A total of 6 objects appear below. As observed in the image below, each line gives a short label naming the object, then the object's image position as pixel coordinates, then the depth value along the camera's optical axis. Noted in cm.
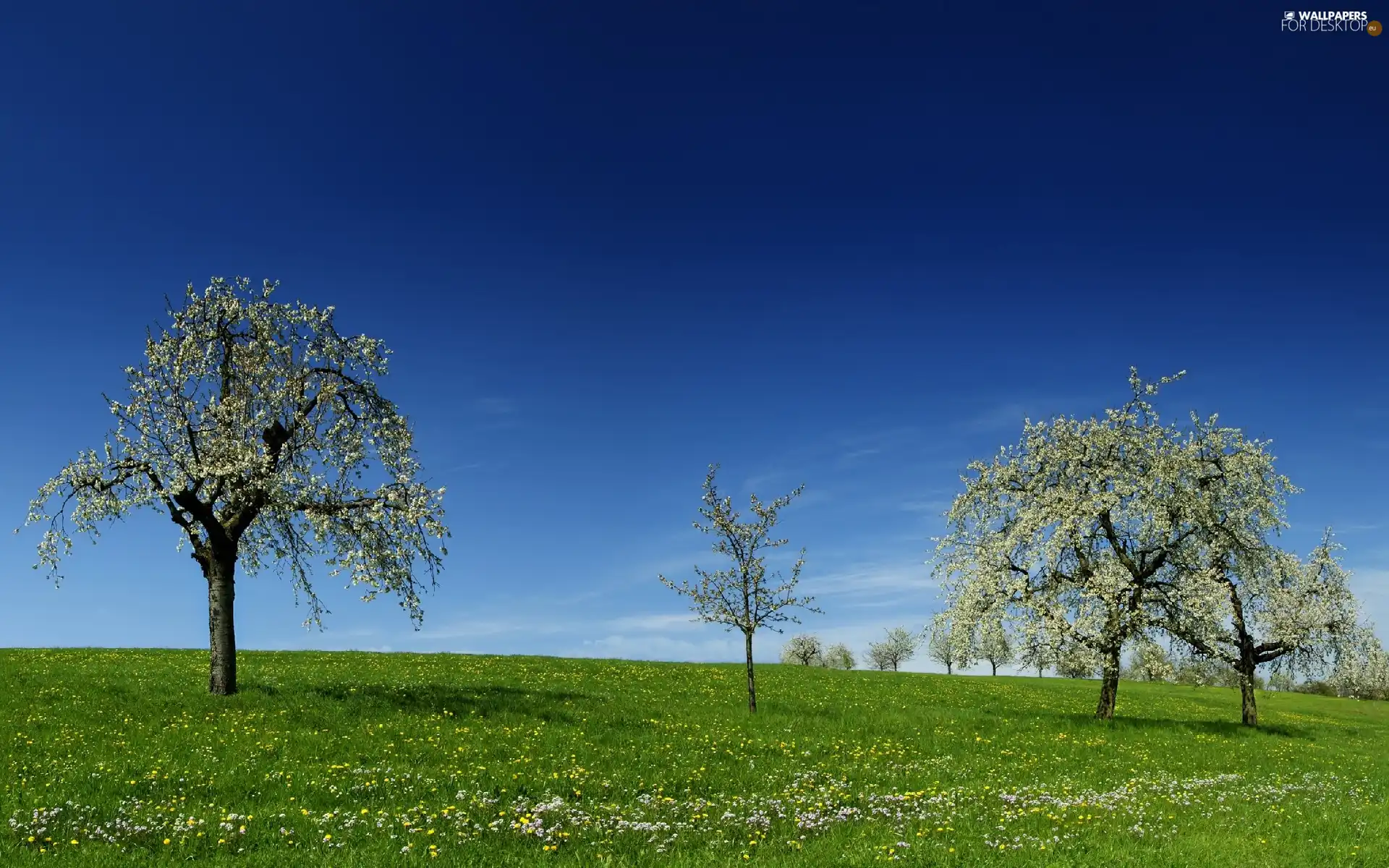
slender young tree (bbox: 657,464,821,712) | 3139
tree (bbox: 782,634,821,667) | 11475
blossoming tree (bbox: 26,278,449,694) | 2652
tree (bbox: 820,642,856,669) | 12524
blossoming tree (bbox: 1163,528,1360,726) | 3834
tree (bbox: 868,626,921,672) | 11781
